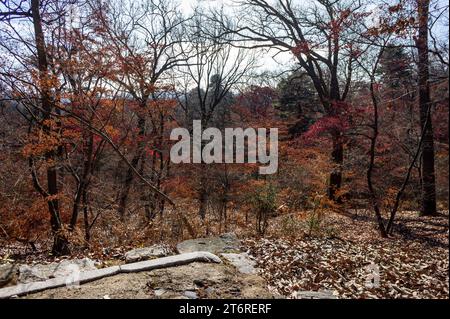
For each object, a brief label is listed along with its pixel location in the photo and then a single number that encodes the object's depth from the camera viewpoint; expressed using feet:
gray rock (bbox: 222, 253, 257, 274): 13.07
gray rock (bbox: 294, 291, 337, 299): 9.93
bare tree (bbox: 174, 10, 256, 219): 48.92
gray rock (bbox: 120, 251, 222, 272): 12.38
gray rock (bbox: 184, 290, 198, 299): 10.16
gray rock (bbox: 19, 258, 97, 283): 12.16
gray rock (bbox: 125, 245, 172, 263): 14.73
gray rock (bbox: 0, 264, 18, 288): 11.45
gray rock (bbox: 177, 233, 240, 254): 15.76
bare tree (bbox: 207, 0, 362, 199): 36.64
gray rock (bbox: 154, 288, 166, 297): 10.36
